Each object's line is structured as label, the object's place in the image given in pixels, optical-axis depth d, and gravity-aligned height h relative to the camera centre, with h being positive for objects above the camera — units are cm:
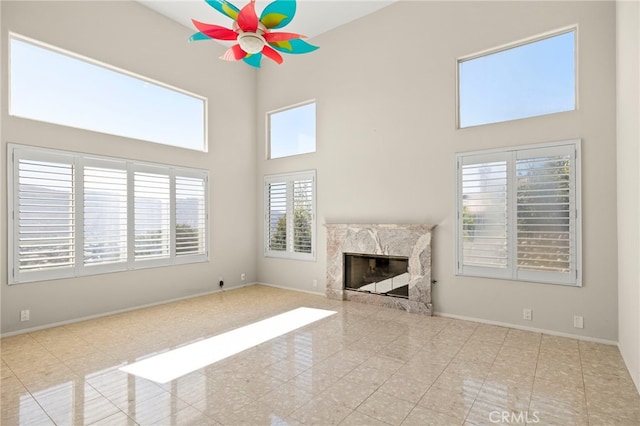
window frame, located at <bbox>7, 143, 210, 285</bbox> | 379 +0
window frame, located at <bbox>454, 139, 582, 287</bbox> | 365 -6
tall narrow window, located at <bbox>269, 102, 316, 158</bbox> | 608 +158
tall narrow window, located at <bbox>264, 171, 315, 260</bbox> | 598 -3
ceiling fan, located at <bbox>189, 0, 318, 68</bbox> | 278 +168
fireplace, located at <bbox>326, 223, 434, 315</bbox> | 465 -75
